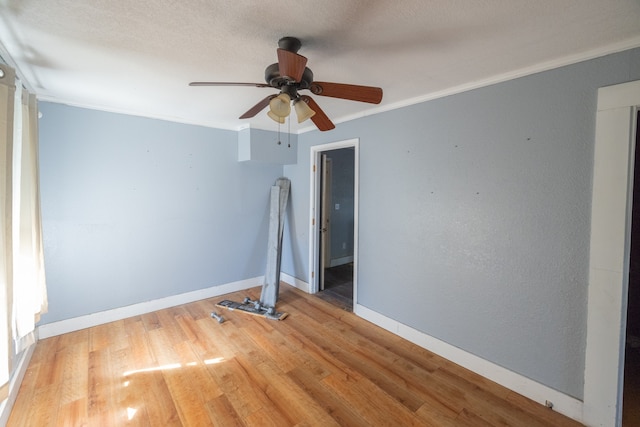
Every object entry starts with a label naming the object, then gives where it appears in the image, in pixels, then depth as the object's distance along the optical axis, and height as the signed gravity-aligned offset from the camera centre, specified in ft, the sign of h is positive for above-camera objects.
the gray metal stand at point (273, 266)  10.71 -2.84
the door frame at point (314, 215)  12.19 -0.70
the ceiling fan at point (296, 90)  4.78 +2.02
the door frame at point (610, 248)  5.18 -0.93
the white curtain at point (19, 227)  4.59 -0.57
